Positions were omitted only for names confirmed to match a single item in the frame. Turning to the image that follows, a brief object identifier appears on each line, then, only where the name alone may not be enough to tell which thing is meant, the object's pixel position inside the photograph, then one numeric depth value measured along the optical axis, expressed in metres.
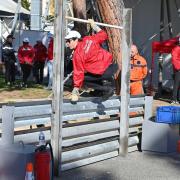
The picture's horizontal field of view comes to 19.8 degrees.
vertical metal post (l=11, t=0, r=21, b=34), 29.46
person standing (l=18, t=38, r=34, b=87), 19.63
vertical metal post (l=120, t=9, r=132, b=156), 8.37
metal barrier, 6.84
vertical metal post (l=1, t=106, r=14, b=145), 6.45
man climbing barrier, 7.61
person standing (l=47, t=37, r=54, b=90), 18.59
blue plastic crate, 8.91
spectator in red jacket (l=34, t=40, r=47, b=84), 20.84
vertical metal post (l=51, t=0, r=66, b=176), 7.10
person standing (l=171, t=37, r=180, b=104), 14.52
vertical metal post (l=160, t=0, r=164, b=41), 18.07
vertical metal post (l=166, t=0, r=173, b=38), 18.03
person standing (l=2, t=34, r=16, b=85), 20.22
